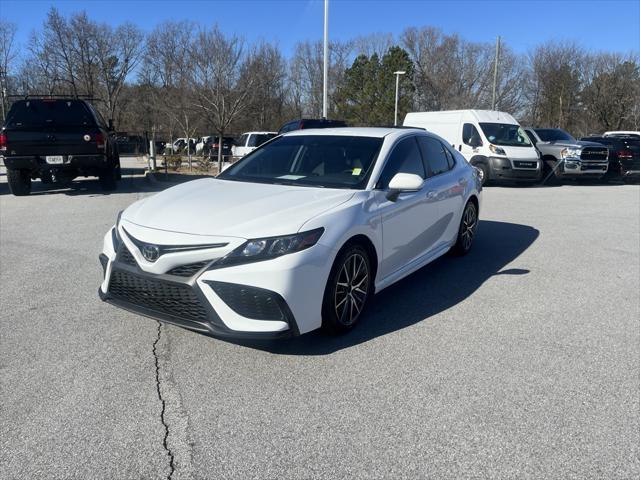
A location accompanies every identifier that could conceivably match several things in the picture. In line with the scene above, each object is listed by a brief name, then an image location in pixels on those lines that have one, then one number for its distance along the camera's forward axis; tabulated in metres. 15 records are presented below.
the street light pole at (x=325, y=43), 22.06
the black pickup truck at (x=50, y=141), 10.77
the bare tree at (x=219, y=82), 21.63
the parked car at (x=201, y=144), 29.23
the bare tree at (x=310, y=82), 55.94
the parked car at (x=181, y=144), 29.12
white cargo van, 15.20
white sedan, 3.37
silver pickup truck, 16.94
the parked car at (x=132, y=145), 36.66
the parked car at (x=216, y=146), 27.84
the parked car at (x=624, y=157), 18.09
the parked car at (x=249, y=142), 22.86
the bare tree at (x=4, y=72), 46.09
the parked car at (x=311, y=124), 17.12
